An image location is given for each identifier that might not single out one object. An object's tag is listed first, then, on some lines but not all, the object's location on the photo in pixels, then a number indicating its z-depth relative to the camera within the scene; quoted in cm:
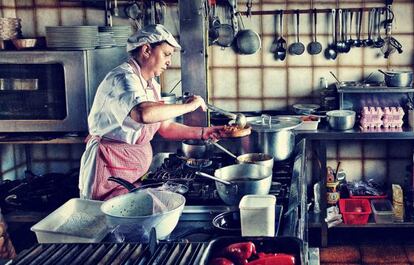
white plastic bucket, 199
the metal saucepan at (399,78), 458
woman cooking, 299
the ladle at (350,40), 489
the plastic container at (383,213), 467
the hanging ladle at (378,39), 486
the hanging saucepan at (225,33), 493
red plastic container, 470
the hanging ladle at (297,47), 495
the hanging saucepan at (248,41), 491
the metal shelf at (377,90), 457
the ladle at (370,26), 488
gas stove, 263
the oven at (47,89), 425
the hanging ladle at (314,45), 493
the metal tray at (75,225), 203
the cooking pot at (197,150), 341
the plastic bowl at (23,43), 434
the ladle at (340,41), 489
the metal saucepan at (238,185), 242
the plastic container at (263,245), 177
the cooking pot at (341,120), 452
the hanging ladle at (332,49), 493
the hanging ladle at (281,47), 496
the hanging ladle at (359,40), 489
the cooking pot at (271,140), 337
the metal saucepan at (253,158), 305
